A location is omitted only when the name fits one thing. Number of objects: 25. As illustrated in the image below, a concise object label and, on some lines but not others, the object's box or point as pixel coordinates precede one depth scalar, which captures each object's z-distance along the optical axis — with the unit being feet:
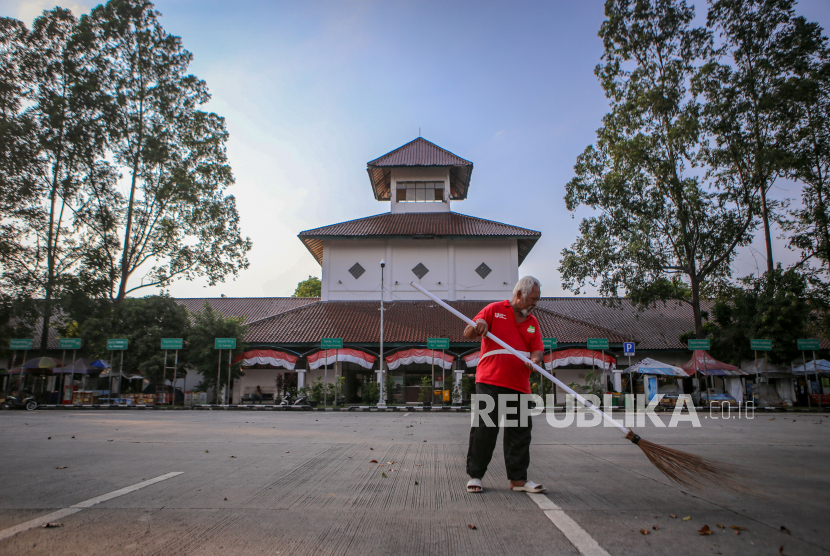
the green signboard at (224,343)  84.02
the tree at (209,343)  93.15
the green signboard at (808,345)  81.66
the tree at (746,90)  93.61
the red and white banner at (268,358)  94.34
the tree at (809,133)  88.94
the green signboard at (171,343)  85.35
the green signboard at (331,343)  81.76
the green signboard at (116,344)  84.58
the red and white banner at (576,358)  90.48
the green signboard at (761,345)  82.89
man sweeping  15.10
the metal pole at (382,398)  83.74
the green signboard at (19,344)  79.82
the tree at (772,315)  94.12
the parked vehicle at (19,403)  79.62
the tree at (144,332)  91.61
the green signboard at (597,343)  83.41
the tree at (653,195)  95.09
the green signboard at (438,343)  83.61
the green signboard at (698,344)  84.23
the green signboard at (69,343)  84.38
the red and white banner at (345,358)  92.32
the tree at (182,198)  94.89
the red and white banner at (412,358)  92.53
